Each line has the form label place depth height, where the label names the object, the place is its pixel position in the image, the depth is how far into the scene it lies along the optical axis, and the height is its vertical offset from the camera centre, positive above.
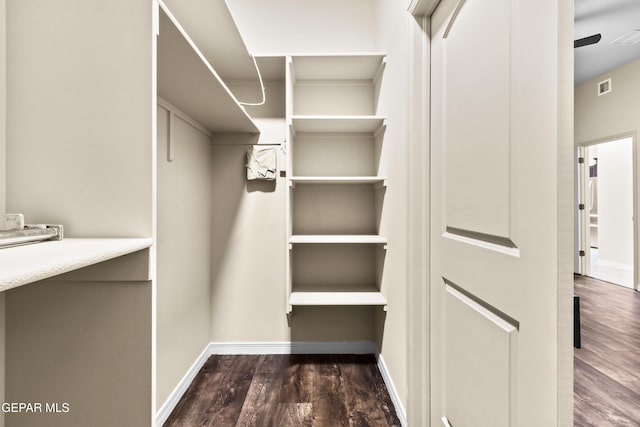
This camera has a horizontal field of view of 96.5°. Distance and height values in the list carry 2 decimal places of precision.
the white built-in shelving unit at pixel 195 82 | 0.96 +0.61
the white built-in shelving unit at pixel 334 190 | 2.24 +0.19
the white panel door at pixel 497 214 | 0.61 +0.00
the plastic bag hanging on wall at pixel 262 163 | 2.14 +0.39
